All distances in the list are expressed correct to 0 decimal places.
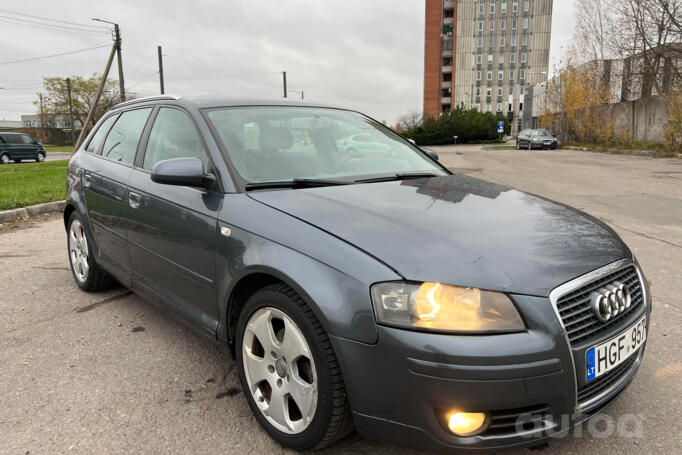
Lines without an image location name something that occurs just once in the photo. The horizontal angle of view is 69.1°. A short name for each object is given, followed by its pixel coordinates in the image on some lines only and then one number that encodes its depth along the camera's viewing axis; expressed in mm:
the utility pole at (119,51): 26855
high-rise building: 80938
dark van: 25125
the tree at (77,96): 57812
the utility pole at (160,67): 30522
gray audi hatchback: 1682
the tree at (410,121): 83562
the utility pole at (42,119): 57344
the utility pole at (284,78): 47594
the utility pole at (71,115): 50688
